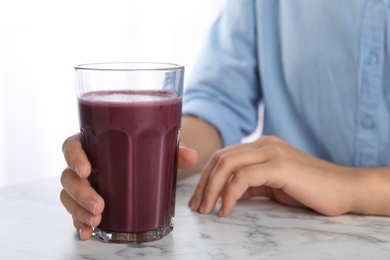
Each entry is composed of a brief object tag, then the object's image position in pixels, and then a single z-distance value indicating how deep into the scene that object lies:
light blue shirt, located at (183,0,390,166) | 0.86
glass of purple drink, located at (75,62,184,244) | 0.58
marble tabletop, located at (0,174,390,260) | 0.58
